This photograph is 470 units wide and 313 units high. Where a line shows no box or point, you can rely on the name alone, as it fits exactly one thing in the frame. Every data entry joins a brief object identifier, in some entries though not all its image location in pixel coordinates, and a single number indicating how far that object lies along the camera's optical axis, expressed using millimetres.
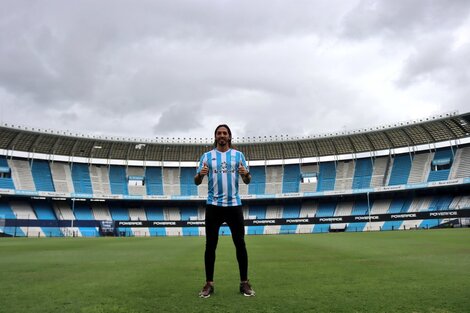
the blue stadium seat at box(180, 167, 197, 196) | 62625
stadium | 50688
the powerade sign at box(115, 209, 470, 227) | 44938
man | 5086
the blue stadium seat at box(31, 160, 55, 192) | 54125
